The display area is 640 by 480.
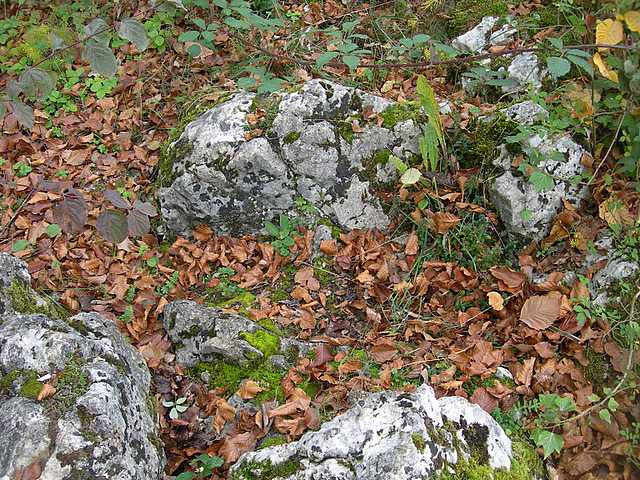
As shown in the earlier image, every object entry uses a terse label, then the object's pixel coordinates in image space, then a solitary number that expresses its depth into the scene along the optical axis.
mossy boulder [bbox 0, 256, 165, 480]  2.58
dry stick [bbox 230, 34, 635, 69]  2.62
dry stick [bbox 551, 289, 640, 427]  2.97
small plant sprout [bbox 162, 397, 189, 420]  3.49
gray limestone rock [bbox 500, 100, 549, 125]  3.97
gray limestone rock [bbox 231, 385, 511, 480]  2.51
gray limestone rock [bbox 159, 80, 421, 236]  4.44
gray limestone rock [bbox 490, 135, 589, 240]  3.83
